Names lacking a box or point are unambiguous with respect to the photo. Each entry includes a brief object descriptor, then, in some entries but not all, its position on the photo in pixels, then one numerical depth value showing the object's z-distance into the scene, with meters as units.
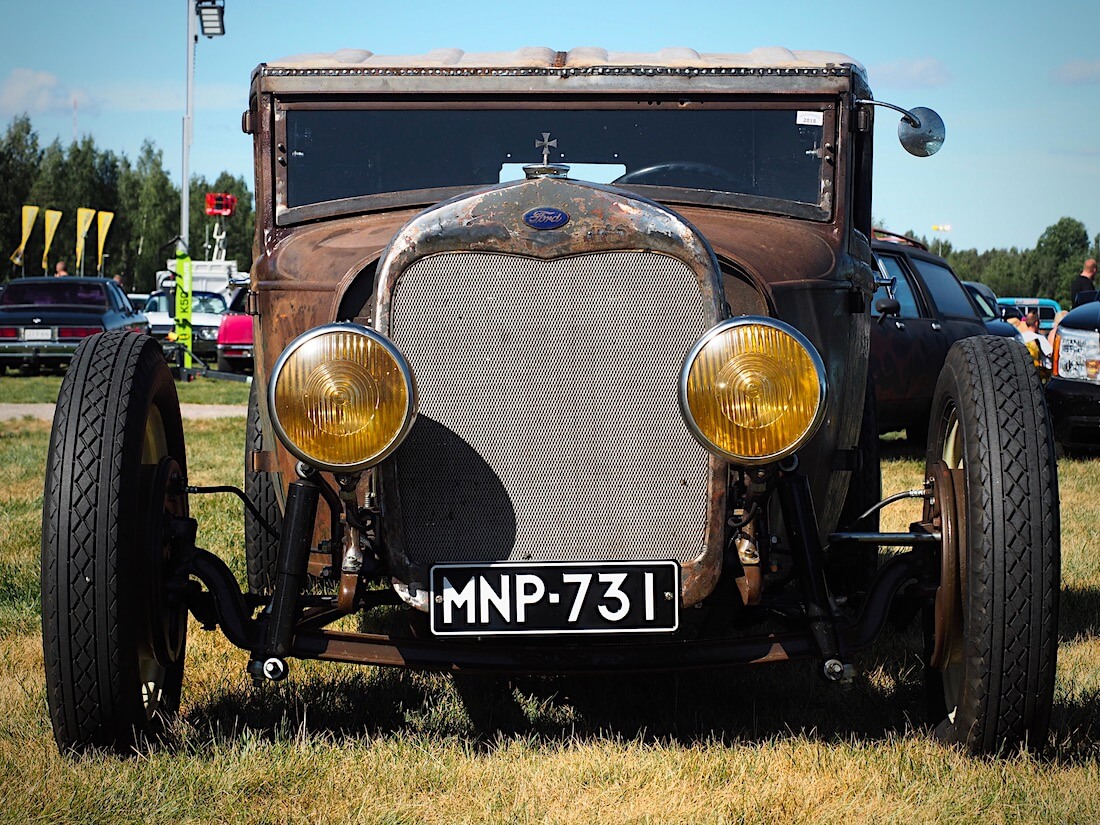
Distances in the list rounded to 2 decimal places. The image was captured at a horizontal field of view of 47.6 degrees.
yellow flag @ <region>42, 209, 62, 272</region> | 42.19
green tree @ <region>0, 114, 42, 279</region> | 46.75
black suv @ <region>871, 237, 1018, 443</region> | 9.38
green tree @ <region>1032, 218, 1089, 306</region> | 82.38
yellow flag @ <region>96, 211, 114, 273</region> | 45.44
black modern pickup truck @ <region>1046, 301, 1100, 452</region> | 9.60
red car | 18.58
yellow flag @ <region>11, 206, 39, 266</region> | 40.44
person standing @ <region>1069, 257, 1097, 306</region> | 14.87
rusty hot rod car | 2.69
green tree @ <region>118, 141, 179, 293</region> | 60.25
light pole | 23.06
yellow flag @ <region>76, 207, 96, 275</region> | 41.09
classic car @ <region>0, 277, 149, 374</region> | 18.42
